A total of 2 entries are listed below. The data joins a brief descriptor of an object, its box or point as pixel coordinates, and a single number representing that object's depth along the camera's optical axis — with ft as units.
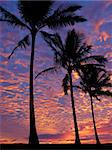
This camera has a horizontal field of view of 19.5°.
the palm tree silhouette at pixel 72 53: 73.51
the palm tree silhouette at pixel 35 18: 58.13
